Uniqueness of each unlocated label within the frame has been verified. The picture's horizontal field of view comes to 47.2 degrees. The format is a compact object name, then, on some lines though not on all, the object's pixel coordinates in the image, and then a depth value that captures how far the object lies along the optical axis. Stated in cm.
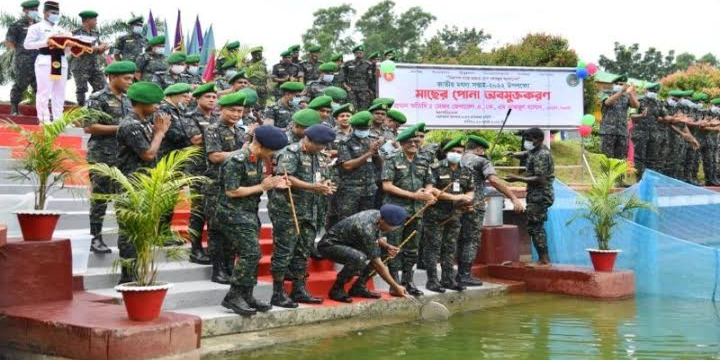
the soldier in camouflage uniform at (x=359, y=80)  1480
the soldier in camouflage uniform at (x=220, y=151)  738
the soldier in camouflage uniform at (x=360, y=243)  772
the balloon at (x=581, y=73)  1379
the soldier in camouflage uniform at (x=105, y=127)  696
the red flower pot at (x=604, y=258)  979
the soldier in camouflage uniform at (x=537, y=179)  993
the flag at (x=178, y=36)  1649
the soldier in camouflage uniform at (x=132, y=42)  1226
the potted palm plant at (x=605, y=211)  982
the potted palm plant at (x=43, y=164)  617
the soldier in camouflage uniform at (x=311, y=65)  1458
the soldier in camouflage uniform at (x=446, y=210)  896
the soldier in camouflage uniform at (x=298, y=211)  721
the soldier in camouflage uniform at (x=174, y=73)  1095
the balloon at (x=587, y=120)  1382
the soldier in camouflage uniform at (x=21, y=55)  1145
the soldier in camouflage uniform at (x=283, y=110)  1003
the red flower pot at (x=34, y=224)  615
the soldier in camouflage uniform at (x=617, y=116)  1366
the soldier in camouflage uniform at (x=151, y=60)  1145
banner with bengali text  1287
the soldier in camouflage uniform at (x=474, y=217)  944
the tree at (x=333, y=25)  4697
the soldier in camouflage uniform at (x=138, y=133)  649
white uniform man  1002
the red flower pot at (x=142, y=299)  547
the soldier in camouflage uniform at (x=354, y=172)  860
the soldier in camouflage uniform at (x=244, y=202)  665
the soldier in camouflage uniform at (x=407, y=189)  852
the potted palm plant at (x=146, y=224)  552
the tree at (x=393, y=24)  4828
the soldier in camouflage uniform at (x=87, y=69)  1134
